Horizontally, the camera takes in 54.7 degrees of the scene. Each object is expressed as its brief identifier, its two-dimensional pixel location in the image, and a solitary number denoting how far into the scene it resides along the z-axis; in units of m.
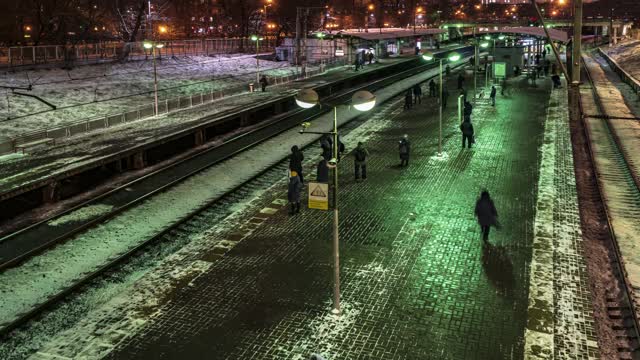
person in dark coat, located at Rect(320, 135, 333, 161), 21.42
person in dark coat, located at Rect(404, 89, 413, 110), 35.31
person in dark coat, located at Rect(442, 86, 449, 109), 34.88
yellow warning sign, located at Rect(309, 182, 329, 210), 11.60
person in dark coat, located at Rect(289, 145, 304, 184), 18.25
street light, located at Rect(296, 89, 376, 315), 11.35
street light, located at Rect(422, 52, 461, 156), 28.38
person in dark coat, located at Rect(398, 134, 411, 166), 21.75
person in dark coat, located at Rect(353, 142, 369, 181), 20.28
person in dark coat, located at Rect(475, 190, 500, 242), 14.61
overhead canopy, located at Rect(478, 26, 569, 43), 49.44
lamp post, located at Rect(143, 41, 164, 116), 34.59
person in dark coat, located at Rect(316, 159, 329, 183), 17.45
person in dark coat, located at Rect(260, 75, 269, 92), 45.19
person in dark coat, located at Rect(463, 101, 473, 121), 25.14
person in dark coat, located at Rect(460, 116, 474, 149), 24.38
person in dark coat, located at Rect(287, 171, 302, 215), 16.75
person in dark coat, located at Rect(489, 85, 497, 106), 35.17
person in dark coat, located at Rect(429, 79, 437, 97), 39.62
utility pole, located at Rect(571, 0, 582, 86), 25.03
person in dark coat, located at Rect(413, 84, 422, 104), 37.38
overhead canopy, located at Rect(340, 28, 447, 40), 62.44
